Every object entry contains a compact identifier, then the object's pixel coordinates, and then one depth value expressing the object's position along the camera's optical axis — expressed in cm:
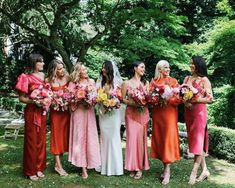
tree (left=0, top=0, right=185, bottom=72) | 1280
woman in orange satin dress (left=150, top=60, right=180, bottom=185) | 674
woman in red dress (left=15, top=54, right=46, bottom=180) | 665
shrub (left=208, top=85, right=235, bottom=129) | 1465
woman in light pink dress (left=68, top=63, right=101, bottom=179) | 695
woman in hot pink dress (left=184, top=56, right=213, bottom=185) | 657
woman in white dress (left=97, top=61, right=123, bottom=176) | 704
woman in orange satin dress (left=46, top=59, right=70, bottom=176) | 692
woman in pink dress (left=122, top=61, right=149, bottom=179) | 699
